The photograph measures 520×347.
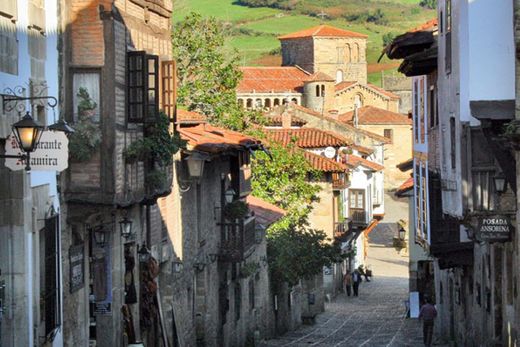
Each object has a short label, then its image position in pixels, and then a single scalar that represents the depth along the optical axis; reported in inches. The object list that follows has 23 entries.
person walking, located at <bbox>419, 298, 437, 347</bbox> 1462.8
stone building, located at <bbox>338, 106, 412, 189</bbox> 5556.6
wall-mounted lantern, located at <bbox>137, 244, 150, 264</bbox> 971.3
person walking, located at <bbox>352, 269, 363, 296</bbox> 2645.2
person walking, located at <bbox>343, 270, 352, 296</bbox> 2678.4
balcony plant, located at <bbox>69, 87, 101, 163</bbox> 770.8
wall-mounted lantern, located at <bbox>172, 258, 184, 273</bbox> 1104.2
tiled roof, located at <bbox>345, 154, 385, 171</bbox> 2942.9
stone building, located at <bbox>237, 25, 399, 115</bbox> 5856.3
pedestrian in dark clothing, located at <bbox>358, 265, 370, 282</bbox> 3039.1
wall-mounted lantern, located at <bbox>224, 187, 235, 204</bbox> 1369.3
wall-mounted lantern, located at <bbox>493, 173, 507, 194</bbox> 878.3
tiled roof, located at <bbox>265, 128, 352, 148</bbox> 2536.9
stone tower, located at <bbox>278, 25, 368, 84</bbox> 6825.8
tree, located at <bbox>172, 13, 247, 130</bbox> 1807.3
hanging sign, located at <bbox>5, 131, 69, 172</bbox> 627.5
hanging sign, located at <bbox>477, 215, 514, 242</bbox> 908.0
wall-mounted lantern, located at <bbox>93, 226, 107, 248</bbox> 844.6
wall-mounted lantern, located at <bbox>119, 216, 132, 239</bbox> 895.1
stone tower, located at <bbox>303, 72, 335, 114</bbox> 5861.2
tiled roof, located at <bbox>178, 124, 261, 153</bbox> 1177.4
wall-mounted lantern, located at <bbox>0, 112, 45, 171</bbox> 562.9
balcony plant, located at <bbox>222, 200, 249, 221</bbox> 1352.1
